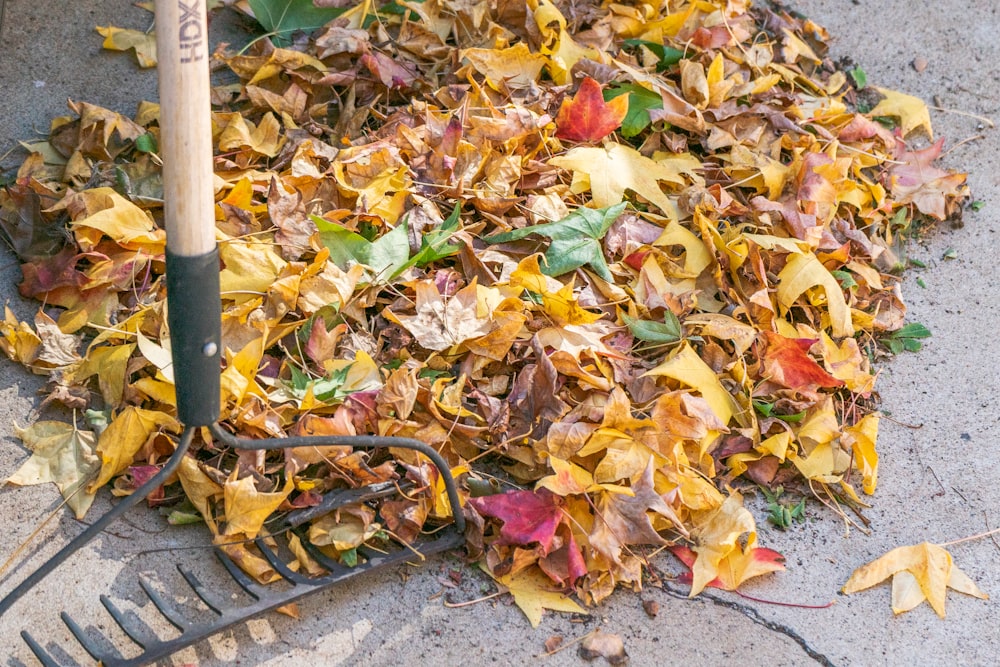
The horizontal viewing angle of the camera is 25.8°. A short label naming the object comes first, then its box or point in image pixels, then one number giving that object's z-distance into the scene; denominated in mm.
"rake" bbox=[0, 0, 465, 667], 1224
